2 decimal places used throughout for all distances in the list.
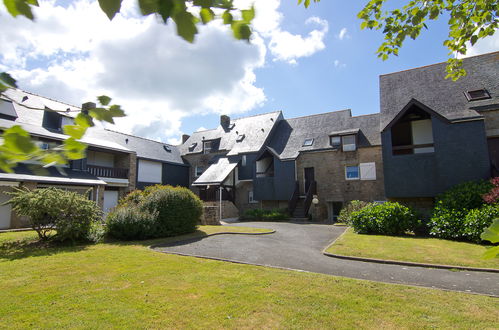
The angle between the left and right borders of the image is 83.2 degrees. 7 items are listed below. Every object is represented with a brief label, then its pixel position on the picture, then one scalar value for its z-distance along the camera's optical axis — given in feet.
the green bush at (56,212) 36.96
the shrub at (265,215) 74.79
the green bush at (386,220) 45.93
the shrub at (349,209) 63.26
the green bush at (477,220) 36.67
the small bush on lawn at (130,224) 42.78
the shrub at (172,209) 46.14
